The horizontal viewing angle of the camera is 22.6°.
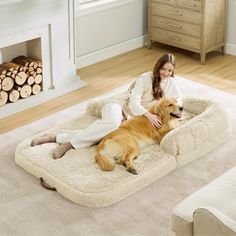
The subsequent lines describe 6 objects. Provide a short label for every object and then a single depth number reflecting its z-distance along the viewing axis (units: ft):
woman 12.55
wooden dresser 18.17
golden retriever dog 11.84
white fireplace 14.55
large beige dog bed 11.19
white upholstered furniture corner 8.14
